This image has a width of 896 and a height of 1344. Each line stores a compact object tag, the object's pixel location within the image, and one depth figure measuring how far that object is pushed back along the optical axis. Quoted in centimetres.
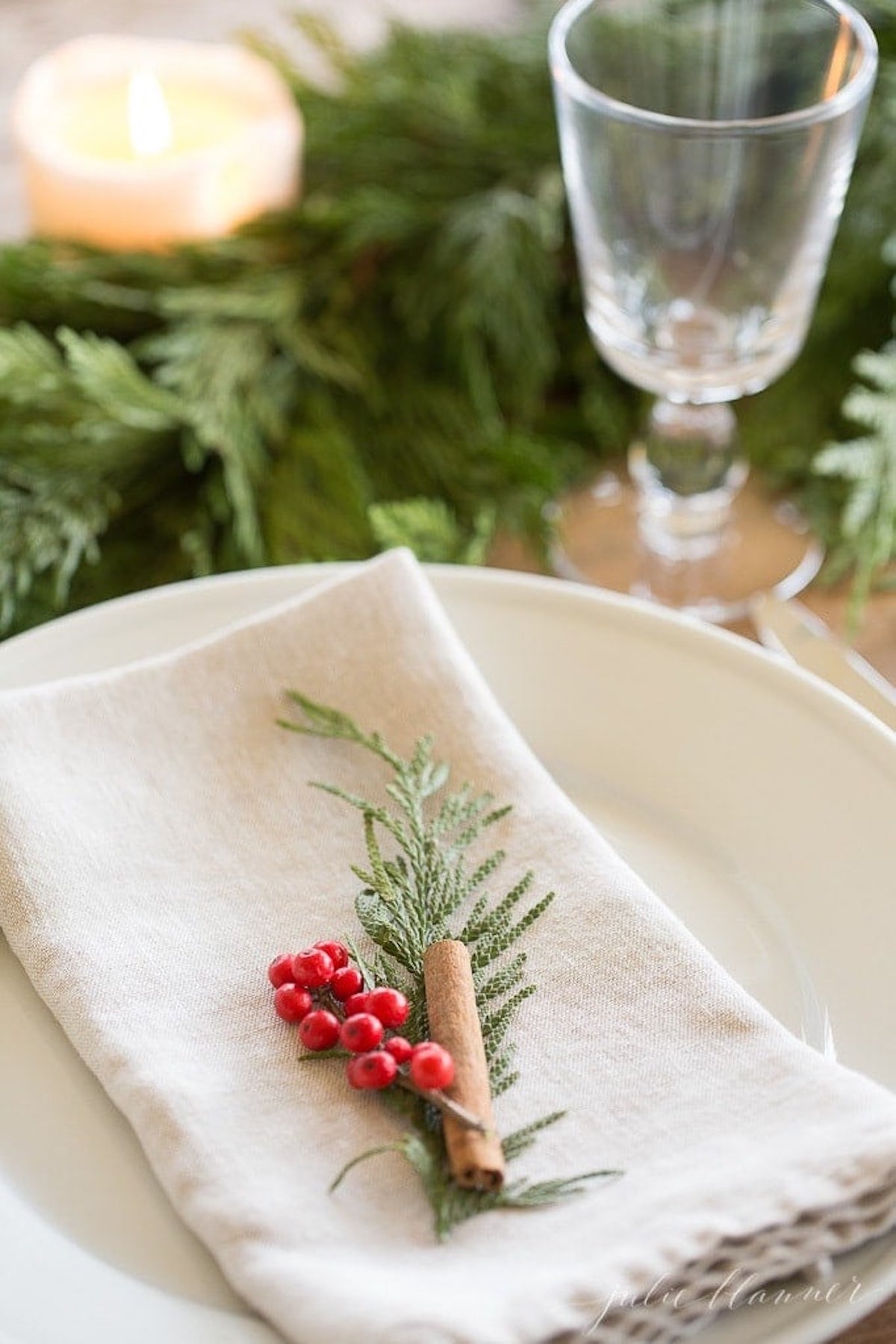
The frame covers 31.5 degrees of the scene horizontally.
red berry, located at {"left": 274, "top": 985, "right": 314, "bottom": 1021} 61
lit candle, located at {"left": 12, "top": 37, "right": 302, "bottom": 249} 114
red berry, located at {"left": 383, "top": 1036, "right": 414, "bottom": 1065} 58
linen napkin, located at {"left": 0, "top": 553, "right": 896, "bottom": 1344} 51
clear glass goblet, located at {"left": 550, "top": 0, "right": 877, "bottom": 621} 87
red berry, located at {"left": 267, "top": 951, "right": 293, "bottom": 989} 62
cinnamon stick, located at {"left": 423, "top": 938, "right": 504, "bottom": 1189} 54
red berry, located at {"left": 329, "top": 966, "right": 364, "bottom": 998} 62
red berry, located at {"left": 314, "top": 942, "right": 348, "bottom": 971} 63
